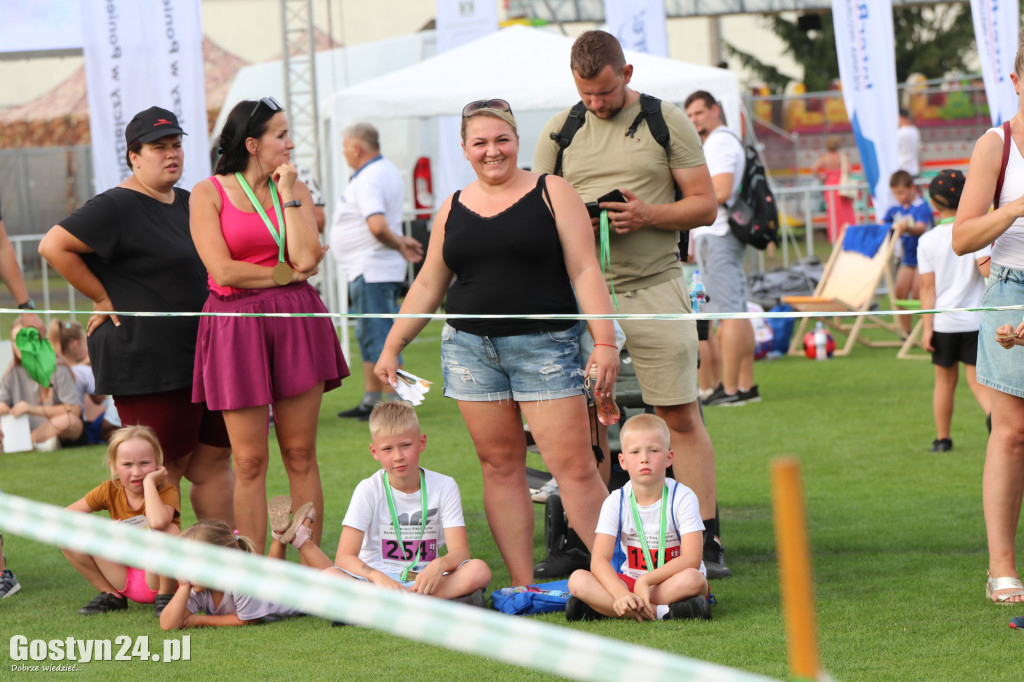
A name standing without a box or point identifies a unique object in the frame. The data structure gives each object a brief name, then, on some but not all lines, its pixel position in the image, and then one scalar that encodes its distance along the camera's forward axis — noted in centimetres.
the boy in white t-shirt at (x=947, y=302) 1313
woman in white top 748
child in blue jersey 2337
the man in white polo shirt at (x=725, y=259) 1602
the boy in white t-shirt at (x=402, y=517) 846
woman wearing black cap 893
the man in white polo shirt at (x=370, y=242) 1773
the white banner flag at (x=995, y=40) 2160
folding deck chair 2349
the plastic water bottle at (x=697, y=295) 1146
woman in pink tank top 863
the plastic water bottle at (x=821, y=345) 2297
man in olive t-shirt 902
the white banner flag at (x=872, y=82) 2495
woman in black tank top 805
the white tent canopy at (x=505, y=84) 2165
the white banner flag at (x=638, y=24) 2677
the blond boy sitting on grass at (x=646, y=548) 797
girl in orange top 863
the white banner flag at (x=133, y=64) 1682
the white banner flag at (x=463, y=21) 2750
